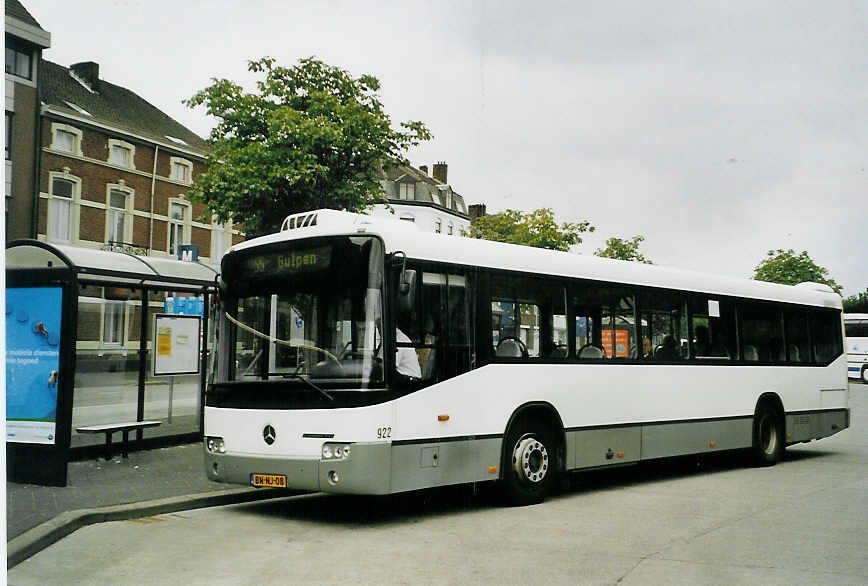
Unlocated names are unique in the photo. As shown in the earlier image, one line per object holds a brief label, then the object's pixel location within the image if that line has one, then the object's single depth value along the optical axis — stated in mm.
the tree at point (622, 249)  53719
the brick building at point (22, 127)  26195
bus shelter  10578
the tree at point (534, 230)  44719
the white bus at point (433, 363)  8734
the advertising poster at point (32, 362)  10578
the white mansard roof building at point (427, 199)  79188
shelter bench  11922
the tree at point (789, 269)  63688
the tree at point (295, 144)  19828
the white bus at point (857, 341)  49781
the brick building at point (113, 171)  37688
